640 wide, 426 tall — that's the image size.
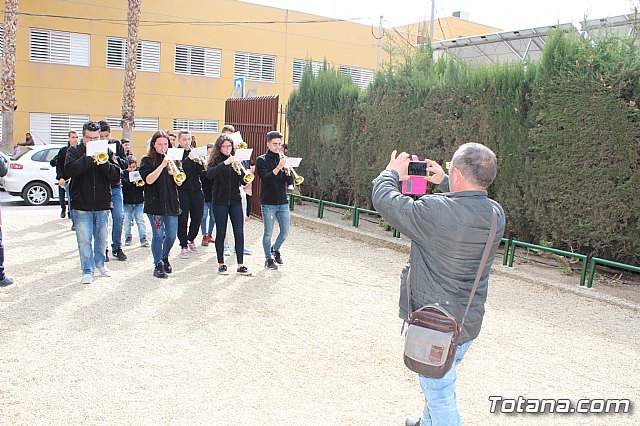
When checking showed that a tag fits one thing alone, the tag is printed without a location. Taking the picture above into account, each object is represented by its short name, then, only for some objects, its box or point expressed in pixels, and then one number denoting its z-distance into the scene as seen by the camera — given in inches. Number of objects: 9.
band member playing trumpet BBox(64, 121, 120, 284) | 279.3
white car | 581.9
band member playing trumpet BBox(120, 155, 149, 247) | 370.0
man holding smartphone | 125.0
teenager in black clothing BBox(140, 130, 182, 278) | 302.8
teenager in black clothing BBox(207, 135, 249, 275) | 308.9
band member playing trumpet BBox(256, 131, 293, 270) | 330.5
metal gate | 505.0
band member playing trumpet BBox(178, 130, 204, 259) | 351.3
